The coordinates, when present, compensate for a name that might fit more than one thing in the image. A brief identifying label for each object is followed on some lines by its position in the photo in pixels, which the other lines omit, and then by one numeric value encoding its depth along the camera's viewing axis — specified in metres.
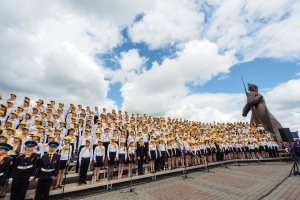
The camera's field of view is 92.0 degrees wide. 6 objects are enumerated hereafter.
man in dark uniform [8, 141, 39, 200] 4.61
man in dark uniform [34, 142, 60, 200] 5.00
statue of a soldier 22.31
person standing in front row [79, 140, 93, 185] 6.65
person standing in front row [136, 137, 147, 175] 8.48
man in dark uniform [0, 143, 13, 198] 4.43
